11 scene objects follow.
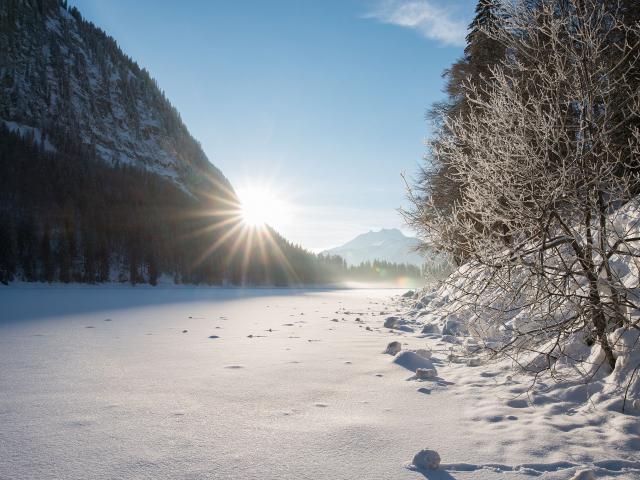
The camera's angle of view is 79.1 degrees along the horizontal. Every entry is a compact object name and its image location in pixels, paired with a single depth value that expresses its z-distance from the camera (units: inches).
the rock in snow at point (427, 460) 104.6
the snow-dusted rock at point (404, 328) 446.3
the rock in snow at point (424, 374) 212.1
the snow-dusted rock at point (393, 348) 284.0
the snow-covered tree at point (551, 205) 144.1
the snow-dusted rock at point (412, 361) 237.6
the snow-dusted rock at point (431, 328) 414.0
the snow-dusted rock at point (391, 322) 467.1
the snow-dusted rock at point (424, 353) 263.8
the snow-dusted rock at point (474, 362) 235.0
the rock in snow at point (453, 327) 373.1
